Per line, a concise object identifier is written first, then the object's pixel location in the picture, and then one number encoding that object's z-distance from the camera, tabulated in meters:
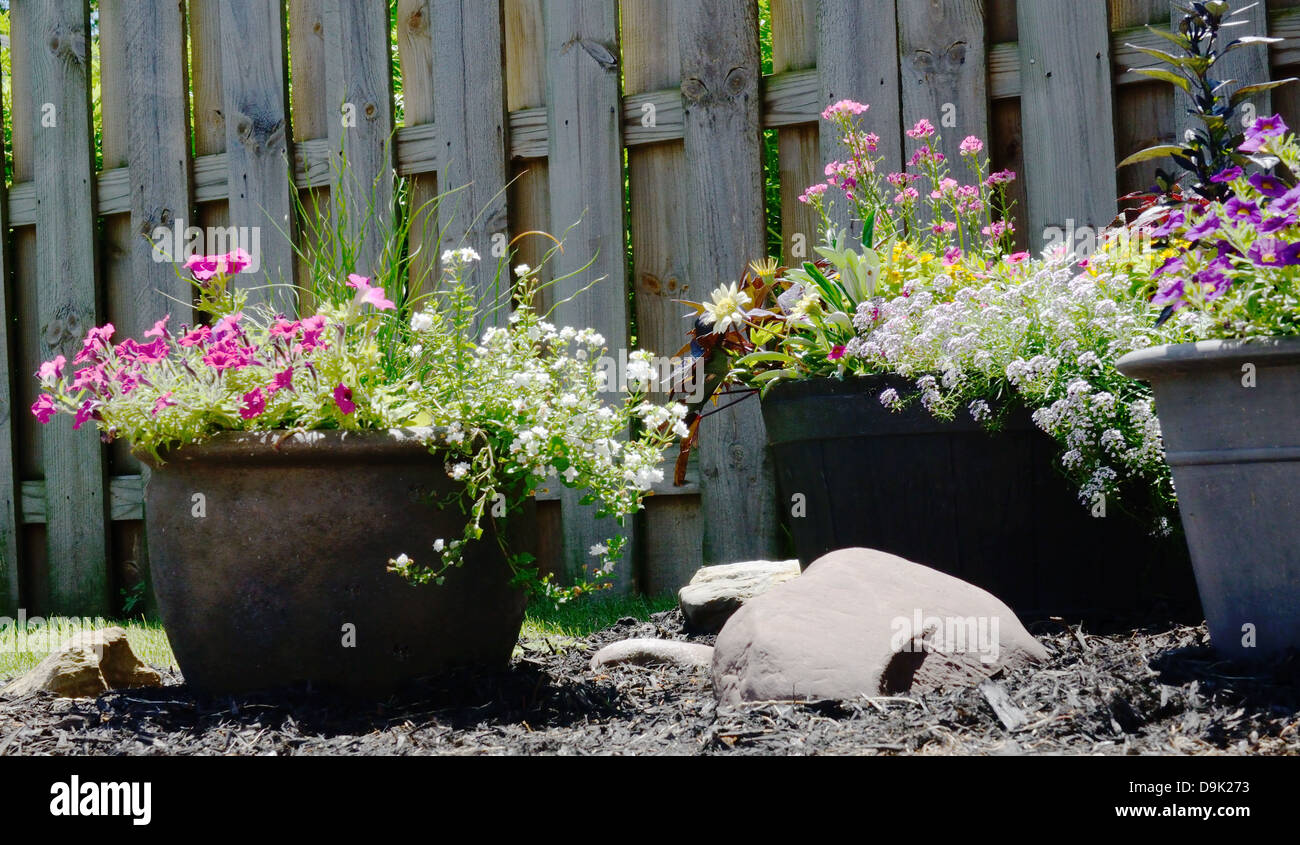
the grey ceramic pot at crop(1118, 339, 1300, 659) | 1.93
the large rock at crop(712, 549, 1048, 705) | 2.05
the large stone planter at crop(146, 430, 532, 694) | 2.25
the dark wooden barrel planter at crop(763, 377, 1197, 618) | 2.68
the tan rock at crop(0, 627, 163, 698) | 2.51
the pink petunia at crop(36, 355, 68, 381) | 2.35
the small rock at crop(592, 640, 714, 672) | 2.68
